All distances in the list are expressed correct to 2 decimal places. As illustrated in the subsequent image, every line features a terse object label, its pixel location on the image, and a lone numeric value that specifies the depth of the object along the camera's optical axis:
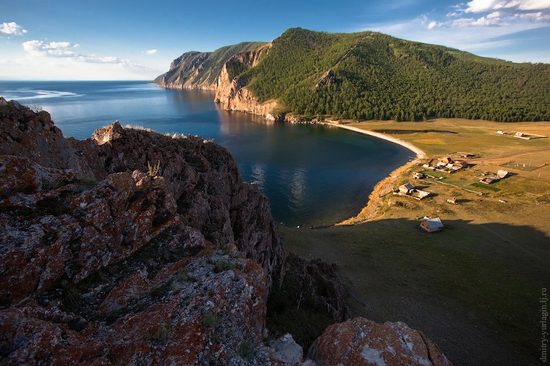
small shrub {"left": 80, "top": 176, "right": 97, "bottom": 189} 8.66
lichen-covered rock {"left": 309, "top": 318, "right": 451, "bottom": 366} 7.75
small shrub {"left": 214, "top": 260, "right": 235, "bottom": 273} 8.52
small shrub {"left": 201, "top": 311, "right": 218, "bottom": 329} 6.65
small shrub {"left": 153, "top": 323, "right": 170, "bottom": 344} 6.15
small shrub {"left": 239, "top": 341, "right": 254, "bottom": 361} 6.73
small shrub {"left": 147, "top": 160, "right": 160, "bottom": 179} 10.37
